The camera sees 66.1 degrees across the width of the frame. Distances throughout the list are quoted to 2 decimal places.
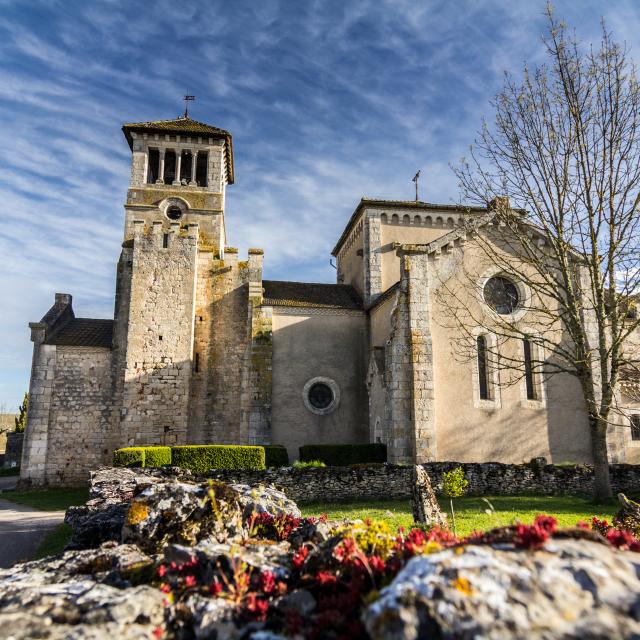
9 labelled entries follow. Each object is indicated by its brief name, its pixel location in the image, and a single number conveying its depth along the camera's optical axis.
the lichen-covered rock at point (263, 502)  5.84
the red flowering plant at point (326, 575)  3.09
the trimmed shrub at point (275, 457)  18.45
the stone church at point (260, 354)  18.05
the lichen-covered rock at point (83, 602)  3.10
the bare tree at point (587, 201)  13.14
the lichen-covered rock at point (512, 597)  2.47
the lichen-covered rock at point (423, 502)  9.51
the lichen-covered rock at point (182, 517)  5.13
